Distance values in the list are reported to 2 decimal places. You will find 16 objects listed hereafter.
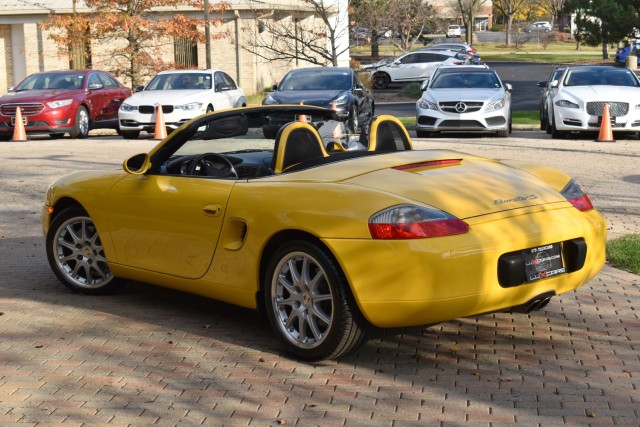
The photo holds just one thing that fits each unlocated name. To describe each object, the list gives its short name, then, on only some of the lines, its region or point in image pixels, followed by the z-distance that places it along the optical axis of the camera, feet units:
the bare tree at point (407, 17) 184.40
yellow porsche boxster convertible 19.07
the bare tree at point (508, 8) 322.12
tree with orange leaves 118.42
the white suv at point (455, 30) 389.13
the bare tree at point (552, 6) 359.46
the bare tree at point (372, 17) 175.63
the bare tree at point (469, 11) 292.12
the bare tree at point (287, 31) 132.05
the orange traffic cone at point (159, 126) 74.59
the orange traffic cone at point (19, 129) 78.12
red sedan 79.30
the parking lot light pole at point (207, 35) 123.44
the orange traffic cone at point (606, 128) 67.31
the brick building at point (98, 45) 135.44
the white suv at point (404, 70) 159.12
